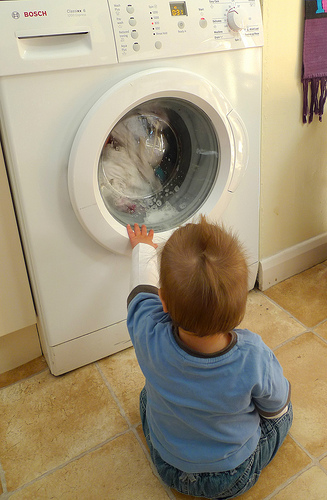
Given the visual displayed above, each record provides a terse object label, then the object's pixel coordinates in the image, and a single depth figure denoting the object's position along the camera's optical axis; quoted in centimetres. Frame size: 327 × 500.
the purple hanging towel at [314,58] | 120
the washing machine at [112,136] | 87
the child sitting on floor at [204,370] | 64
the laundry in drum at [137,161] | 106
